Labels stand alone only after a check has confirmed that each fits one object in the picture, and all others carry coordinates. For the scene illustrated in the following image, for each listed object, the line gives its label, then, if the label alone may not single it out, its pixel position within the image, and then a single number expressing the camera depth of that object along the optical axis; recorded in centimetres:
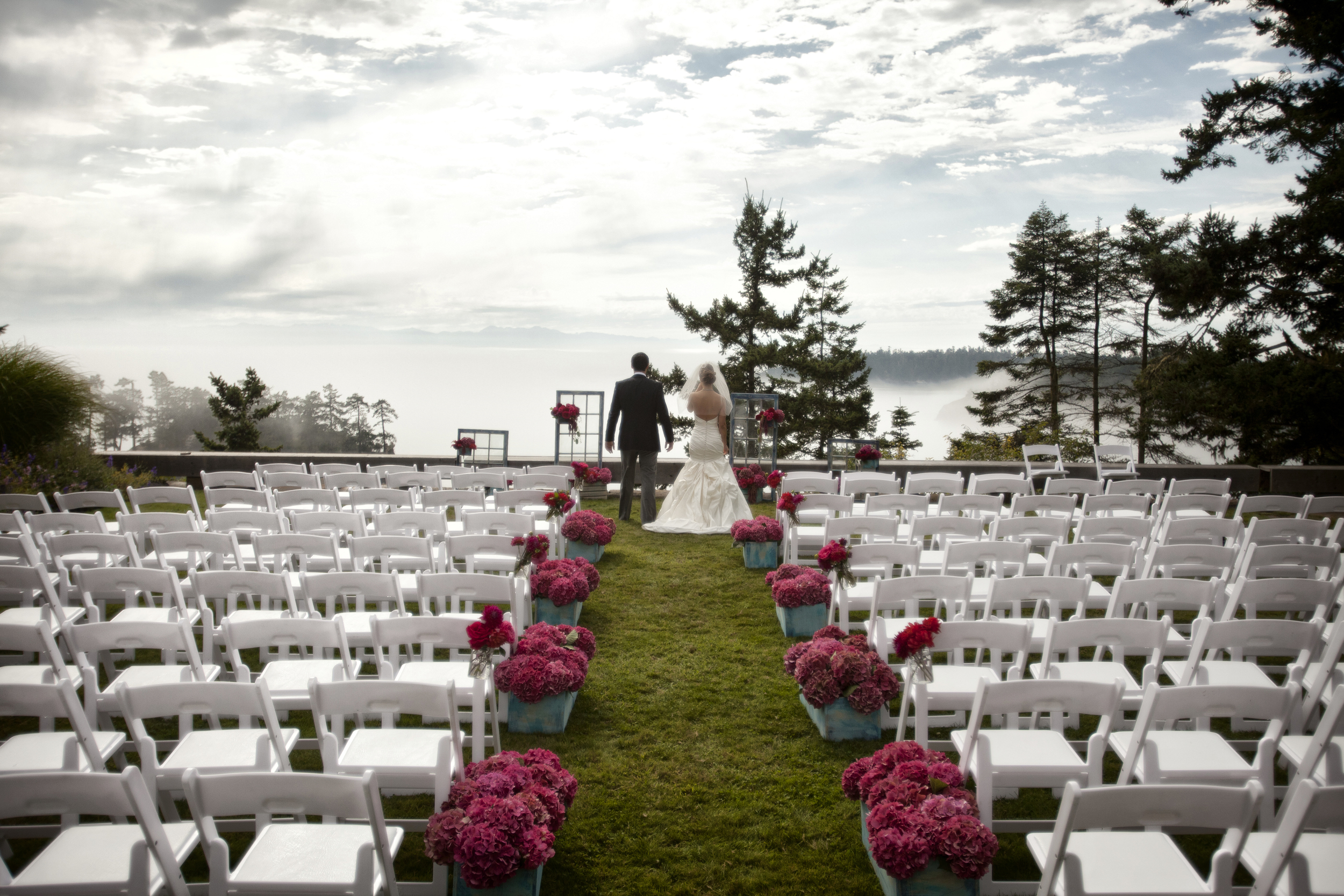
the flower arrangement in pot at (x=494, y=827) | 239
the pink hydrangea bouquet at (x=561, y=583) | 527
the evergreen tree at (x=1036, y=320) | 3091
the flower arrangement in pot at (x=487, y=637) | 304
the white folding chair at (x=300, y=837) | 192
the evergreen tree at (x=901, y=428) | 3356
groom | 915
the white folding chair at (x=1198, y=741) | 240
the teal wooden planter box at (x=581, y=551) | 733
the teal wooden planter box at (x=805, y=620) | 537
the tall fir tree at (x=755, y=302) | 2975
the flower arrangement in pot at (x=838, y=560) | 461
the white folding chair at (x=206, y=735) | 241
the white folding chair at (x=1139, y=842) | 185
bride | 917
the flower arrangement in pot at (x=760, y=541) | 718
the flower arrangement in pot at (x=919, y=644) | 303
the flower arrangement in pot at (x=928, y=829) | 240
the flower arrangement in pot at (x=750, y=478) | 963
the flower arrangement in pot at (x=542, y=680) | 381
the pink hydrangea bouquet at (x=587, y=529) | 718
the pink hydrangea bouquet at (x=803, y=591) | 532
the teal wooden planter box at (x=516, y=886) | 253
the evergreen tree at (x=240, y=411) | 2203
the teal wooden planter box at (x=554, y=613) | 543
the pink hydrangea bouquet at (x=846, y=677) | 376
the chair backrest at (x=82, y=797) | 186
